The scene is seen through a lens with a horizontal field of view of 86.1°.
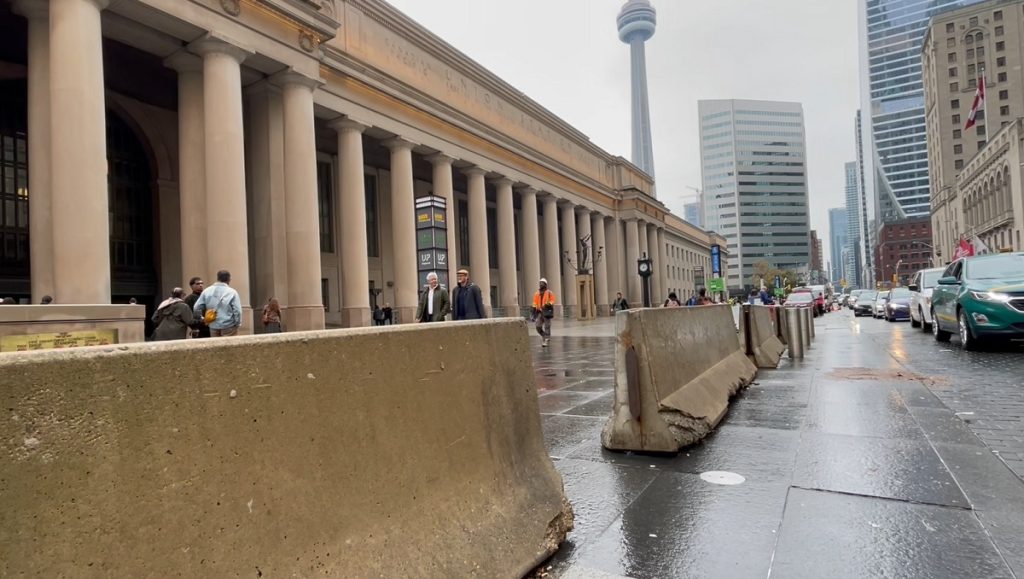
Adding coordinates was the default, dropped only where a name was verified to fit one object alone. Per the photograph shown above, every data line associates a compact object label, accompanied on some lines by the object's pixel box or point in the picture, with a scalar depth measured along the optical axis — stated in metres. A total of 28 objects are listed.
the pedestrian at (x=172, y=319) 8.92
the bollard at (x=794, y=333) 11.41
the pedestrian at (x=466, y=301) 11.20
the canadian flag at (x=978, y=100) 47.08
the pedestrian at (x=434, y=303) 11.23
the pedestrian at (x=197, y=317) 9.61
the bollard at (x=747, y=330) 9.37
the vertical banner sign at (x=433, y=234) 20.17
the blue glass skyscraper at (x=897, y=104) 152.50
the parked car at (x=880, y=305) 30.82
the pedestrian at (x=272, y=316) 13.48
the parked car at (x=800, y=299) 32.74
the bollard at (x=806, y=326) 13.29
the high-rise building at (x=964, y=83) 92.06
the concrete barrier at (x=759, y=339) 9.52
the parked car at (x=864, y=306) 38.25
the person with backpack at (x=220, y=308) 9.55
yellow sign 6.89
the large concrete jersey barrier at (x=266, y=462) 1.32
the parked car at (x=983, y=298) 9.64
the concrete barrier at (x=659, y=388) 4.46
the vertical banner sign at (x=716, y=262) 84.12
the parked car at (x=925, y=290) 16.08
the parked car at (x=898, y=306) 25.27
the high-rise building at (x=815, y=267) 150.05
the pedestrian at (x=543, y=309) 16.20
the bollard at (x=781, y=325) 12.24
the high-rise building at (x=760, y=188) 150.75
